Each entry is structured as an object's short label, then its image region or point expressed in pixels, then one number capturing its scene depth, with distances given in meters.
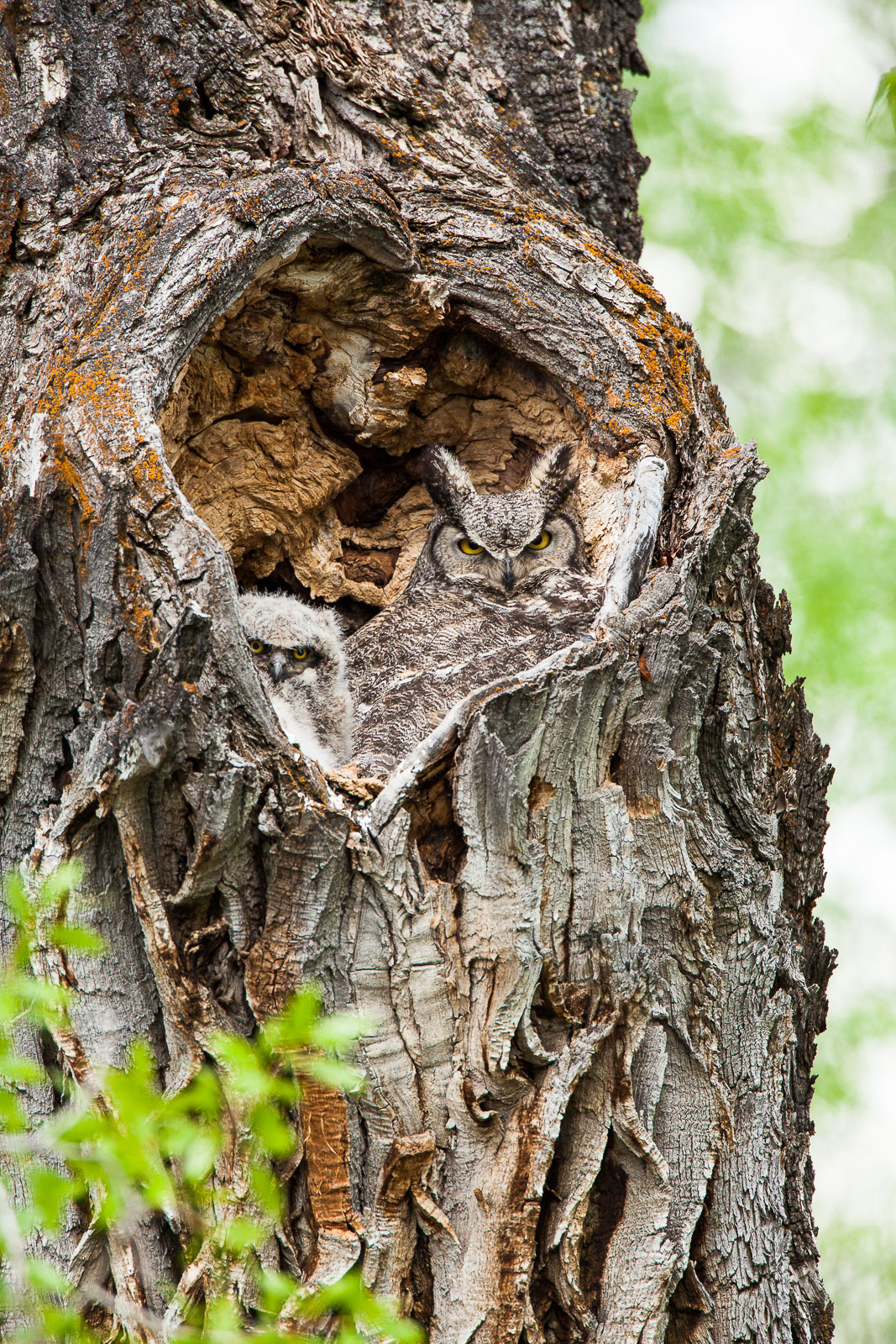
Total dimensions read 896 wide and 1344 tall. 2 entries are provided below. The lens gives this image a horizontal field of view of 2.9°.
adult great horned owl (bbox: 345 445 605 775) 12.06
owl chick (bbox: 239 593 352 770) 12.06
